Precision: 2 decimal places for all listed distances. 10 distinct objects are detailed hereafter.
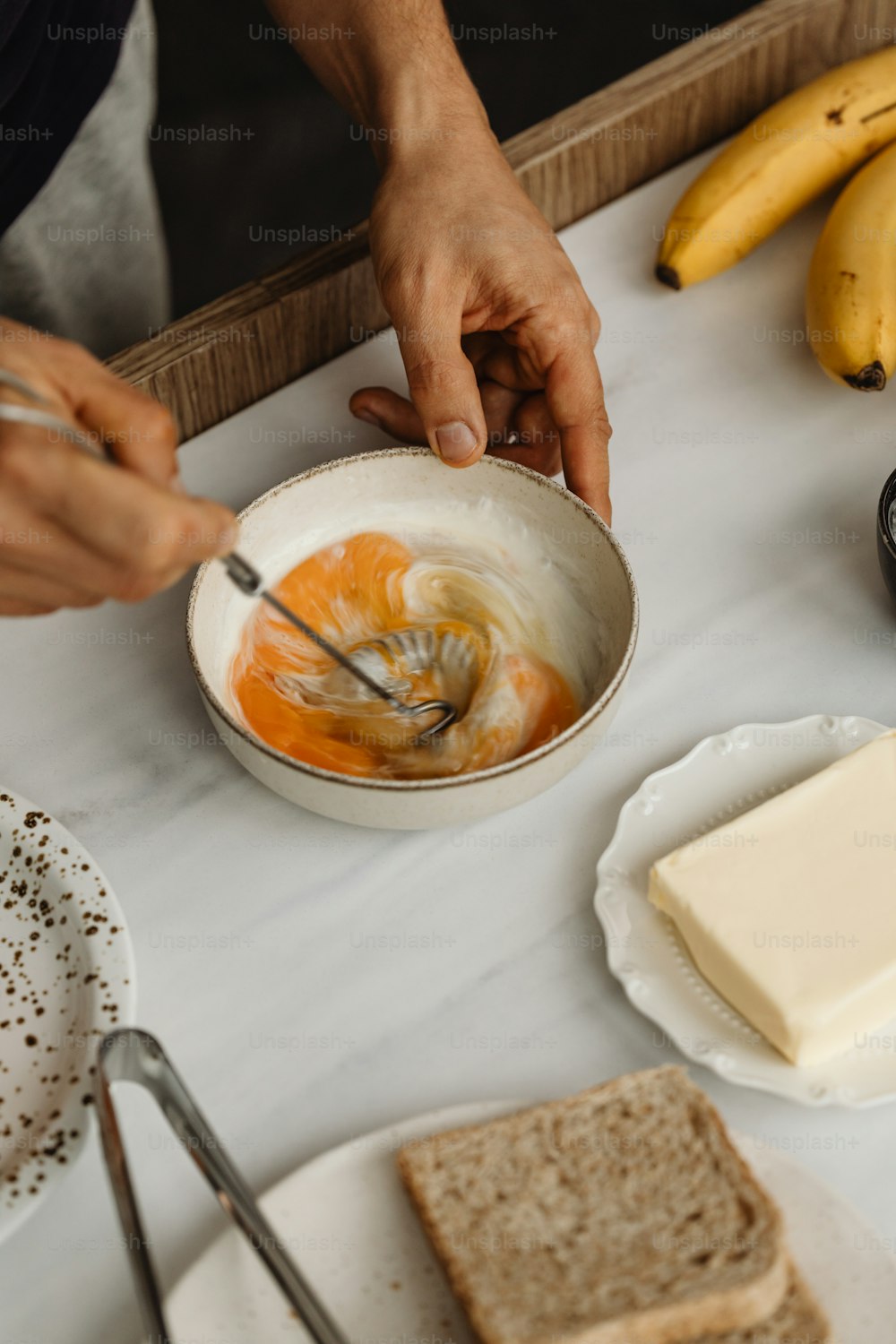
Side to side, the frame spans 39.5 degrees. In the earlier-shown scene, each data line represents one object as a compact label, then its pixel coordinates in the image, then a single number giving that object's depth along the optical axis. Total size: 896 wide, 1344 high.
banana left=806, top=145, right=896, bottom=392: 1.20
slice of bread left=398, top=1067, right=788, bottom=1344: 0.68
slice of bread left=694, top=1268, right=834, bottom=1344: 0.69
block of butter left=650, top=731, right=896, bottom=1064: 0.80
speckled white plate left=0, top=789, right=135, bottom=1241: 0.78
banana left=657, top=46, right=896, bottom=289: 1.34
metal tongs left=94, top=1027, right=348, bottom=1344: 0.68
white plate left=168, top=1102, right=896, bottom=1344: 0.72
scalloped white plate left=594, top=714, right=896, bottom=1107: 0.80
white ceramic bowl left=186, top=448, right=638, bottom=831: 0.88
